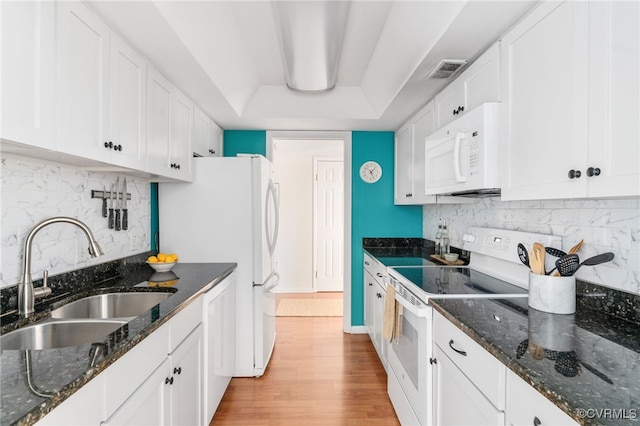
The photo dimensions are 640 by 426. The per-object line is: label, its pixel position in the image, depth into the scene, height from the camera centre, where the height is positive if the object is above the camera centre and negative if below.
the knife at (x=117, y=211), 2.15 -0.01
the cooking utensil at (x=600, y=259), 1.23 -0.17
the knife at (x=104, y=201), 2.04 +0.05
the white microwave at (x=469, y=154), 1.61 +0.31
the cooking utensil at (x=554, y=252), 1.45 -0.18
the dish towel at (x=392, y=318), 2.12 -0.70
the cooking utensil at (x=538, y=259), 1.39 -0.20
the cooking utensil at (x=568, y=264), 1.31 -0.21
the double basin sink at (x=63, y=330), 1.21 -0.48
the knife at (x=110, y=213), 2.09 -0.02
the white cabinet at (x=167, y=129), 1.95 +0.54
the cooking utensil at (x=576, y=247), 1.41 -0.15
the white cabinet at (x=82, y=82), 1.24 +0.52
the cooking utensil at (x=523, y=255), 1.58 -0.21
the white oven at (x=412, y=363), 1.64 -0.86
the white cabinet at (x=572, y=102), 0.98 +0.39
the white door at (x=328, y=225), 5.51 -0.23
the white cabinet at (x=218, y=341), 2.01 -0.90
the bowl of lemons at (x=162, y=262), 2.30 -0.36
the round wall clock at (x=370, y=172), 3.76 +0.45
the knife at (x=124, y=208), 2.22 +0.01
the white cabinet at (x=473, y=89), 1.66 +0.71
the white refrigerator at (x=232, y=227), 2.64 -0.13
